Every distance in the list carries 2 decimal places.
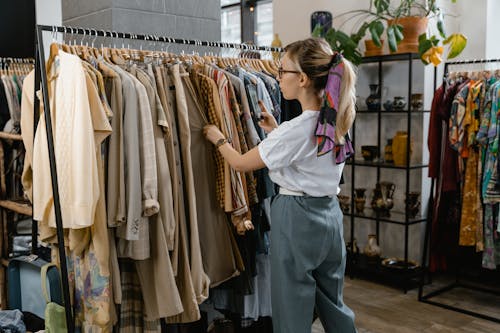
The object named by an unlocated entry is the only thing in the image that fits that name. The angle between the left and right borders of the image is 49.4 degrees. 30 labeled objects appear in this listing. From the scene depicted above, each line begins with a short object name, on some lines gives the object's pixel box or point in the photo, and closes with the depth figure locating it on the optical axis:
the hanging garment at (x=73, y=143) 1.92
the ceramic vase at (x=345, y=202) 4.39
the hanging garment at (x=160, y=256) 2.13
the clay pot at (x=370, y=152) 4.17
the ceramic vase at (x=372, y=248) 4.14
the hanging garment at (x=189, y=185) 2.26
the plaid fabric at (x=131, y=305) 2.22
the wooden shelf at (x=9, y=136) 2.92
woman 2.03
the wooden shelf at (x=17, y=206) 2.89
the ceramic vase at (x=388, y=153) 4.09
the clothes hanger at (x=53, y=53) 2.07
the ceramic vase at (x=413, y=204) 3.97
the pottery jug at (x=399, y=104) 4.00
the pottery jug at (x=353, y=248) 4.25
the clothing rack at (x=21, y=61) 3.87
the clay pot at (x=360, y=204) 4.21
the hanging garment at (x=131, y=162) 2.02
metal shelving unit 3.88
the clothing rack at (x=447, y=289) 3.41
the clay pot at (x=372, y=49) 4.15
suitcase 2.50
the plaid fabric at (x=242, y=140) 2.43
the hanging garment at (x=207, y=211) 2.36
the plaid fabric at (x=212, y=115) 2.37
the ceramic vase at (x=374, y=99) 4.10
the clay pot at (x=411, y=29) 3.88
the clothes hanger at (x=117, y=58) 2.26
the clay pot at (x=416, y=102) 3.95
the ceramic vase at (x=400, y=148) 3.97
